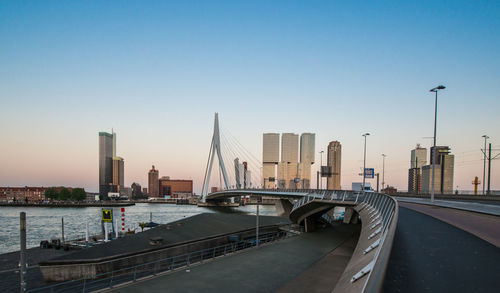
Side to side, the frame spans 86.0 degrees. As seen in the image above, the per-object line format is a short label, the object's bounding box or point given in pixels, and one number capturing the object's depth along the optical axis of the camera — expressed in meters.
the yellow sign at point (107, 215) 31.97
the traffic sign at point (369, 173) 44.94
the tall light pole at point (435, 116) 22.85
